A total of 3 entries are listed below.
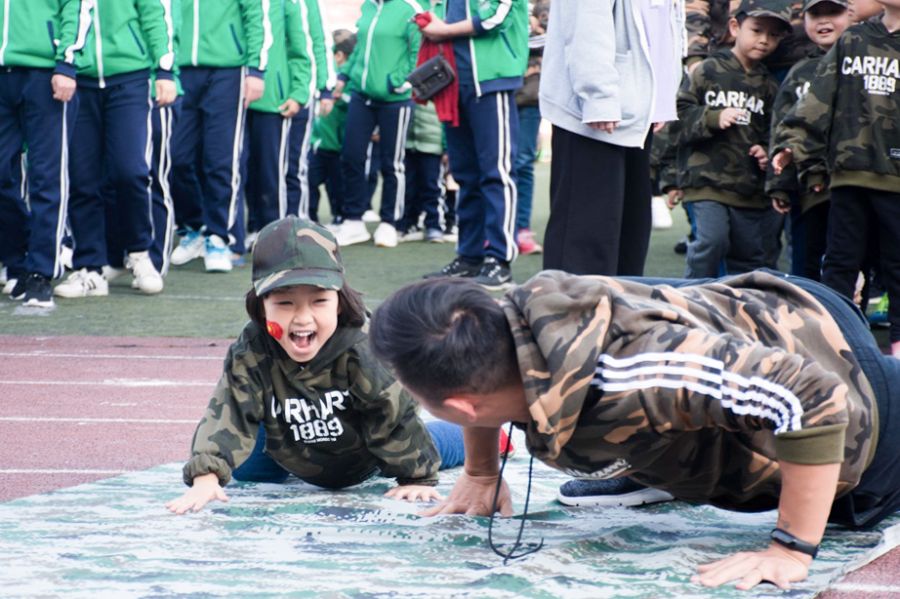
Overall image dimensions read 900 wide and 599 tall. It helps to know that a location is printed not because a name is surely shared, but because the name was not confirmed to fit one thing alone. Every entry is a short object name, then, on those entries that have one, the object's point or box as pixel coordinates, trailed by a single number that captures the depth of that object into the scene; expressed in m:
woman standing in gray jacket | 10.20
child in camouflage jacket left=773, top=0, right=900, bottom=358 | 11.24
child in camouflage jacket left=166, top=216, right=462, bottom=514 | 7.00
